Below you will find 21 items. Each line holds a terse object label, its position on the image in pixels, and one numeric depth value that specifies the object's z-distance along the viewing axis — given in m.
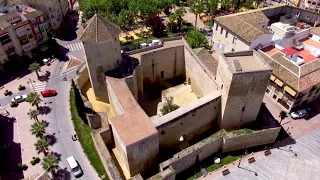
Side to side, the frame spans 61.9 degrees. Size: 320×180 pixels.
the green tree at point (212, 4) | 82.32
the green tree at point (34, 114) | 49.47
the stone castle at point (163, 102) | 41.97
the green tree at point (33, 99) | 51.34
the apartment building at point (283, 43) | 54.22
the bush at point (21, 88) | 59.53
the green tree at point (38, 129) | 45.28
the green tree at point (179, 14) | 76.92
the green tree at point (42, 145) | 42.94
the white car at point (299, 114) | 54.41
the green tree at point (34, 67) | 59.56
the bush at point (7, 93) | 58.12
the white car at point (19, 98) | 56.34
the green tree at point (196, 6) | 78.31
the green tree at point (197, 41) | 64.50
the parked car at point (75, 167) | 42.50
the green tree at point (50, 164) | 39.69
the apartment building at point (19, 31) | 62.31
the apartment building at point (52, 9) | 72.44
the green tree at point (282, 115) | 54.30
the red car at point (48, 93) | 57.09
